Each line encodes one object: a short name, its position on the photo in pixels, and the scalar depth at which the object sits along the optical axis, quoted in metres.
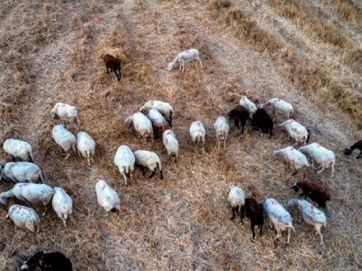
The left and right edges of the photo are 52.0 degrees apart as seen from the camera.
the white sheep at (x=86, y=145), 9.00
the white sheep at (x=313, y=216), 7.87
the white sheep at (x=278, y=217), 7.70
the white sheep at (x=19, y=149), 8.89
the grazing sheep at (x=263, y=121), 10.23
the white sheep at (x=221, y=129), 9.67
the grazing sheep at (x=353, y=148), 10.05
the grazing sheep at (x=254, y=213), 7.80
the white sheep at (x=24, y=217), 7.48
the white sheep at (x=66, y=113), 9.89
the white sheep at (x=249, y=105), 10.58
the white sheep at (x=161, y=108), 10.32
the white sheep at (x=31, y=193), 7.86
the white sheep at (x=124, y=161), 8.64
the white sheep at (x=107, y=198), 7.89
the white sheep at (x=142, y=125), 9.49
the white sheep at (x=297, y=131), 9.86
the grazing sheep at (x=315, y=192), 8.45
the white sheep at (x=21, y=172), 8.34
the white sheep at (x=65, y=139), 9.12
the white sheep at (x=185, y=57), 12.28
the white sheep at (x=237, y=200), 8.12
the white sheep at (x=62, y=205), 7.68
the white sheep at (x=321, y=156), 9.23
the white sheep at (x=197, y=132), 9.52
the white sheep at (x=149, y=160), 8.82
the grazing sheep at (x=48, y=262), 6.79
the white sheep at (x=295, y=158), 9.02
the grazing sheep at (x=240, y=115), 10.21
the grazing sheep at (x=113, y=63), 11.60
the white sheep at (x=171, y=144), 9.11
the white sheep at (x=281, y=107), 10.75
